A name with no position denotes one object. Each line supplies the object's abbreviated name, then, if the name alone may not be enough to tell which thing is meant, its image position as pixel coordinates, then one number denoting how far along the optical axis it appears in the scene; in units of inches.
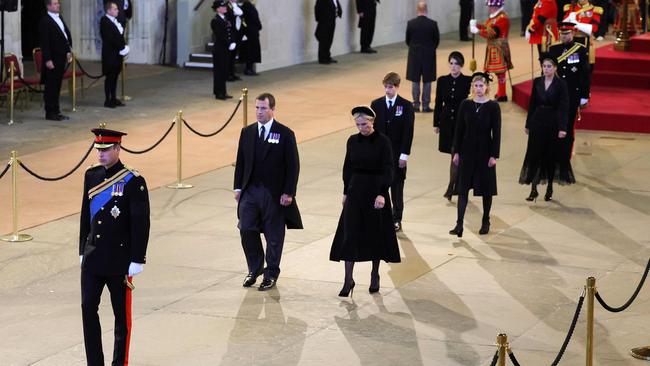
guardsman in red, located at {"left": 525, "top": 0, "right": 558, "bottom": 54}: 932.6
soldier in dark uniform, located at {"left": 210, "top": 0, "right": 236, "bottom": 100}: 919.0
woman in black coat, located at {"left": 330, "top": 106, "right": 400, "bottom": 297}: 459.8
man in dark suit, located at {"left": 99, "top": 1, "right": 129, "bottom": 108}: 870.4
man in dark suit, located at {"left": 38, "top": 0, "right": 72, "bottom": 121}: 820.6
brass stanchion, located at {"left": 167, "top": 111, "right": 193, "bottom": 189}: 646.5
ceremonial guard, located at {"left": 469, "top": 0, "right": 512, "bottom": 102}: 894.4
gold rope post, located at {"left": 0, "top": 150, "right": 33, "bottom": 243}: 534.6
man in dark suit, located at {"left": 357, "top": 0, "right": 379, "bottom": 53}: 1199.6
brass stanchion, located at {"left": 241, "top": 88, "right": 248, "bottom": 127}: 725.9
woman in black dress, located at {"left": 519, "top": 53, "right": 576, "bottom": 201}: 616.4
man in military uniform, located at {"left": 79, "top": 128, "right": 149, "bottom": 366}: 363.3
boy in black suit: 539.8
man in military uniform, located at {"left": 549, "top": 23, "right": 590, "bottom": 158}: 699.7
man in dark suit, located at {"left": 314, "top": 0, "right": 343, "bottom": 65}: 1122.0
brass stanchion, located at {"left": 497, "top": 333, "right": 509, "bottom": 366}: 306.0
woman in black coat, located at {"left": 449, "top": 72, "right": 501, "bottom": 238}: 549.6
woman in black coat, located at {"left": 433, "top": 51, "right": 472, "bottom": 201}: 620.4
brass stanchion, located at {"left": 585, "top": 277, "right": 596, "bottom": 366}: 360.2
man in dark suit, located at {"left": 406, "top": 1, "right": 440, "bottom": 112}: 901.2
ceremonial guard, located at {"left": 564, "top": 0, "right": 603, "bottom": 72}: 804.6
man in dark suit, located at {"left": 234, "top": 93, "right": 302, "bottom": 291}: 467.2
